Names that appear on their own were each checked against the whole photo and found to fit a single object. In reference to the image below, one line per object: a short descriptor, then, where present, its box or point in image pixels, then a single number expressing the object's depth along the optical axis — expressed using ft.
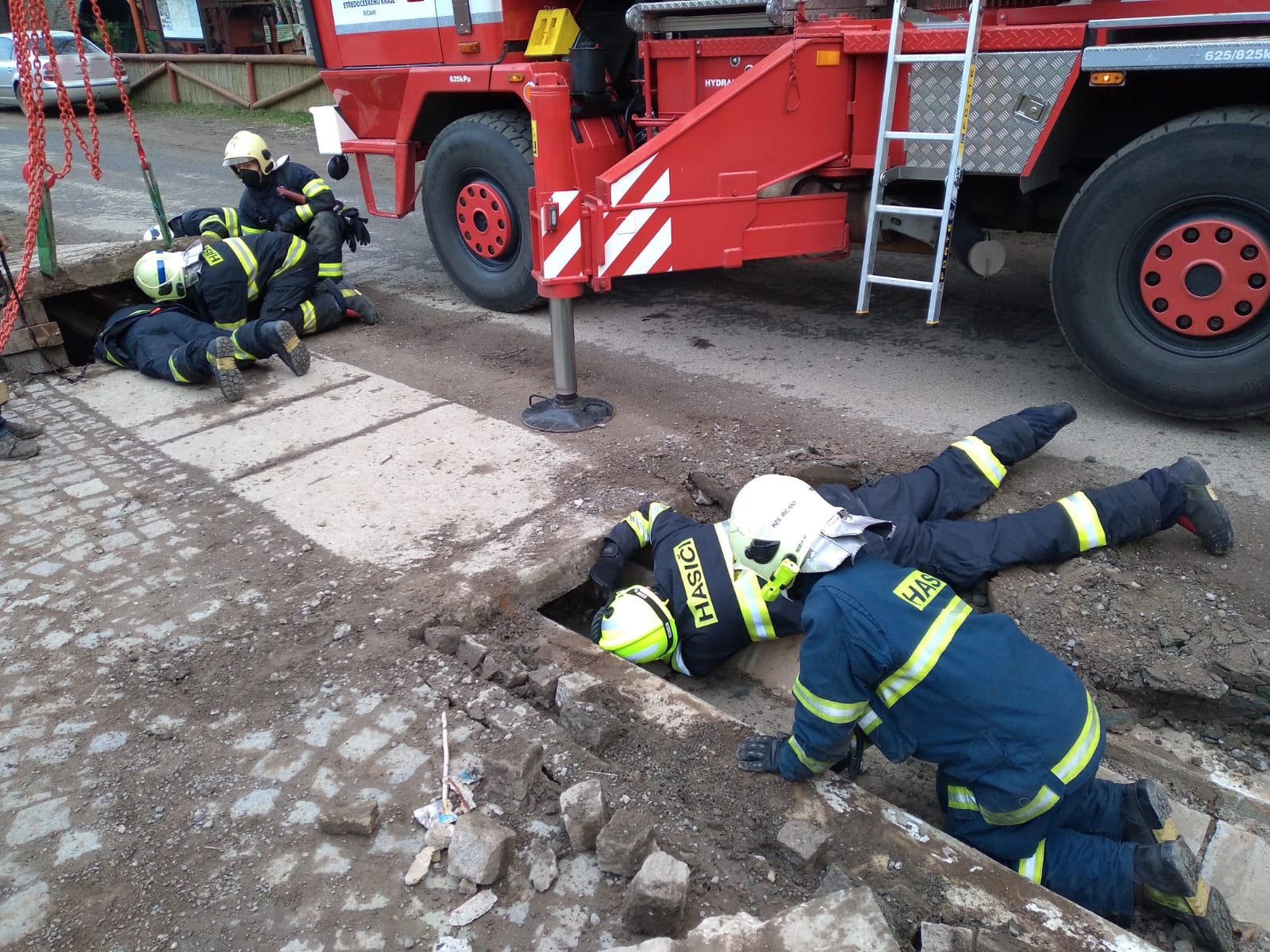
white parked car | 51.67
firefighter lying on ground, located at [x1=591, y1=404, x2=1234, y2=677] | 10.37
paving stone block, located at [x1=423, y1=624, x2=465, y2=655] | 9.85
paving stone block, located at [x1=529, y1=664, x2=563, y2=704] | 9.14
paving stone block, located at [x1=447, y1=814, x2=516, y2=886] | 7.03
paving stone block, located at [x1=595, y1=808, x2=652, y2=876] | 6.96
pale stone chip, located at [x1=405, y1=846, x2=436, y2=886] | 7.16
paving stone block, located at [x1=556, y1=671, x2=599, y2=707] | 8.82
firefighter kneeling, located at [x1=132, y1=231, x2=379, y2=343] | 18.38
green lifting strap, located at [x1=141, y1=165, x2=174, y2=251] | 20.64
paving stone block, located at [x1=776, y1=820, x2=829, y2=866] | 7.07
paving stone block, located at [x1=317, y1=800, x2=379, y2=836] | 7.50
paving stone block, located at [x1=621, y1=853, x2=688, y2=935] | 6.51
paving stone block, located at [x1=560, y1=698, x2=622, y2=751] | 8.37
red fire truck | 12.17
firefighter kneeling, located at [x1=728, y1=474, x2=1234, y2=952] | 7.55
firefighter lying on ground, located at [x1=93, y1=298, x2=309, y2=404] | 16.46
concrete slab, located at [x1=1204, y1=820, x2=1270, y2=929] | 8.29
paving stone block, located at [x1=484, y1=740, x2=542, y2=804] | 7.80
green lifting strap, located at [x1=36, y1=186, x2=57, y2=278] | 17.93
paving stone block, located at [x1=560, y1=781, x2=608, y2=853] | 7.22
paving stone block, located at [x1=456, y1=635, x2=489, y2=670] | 9.50
